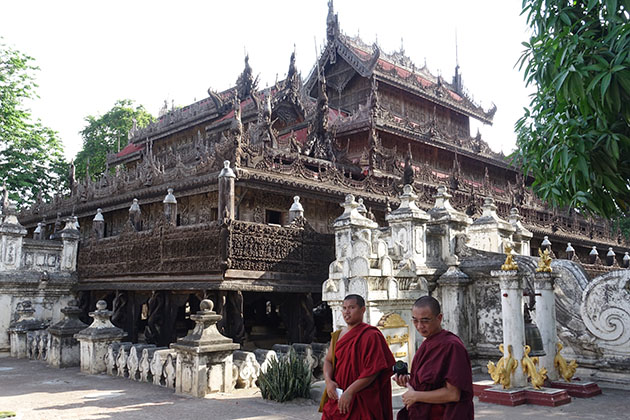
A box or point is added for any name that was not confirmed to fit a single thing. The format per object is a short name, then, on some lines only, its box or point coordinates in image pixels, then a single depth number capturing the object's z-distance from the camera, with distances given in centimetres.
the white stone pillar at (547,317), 875
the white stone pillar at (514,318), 820
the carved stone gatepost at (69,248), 1820
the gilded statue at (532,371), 809
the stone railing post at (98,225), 1914
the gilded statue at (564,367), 870
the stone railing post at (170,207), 1561
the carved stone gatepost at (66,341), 1332
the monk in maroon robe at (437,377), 383
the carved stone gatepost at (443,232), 1148
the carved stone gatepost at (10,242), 1673
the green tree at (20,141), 2734
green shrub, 902
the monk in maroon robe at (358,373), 459
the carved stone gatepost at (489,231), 1329
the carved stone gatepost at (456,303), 1080
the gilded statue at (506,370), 815
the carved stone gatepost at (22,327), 1561
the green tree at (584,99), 517
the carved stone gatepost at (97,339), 1234
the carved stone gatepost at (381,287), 891
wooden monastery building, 1313
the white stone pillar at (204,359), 954
